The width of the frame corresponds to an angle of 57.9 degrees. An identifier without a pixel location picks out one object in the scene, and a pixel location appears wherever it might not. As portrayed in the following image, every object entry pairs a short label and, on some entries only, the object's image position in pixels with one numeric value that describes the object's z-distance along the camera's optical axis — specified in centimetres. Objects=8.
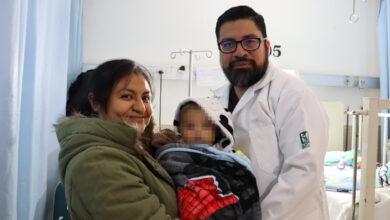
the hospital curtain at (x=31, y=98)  134
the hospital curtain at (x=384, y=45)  414
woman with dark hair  81
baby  96
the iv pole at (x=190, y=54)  359
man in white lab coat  123
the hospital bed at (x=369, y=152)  153
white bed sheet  211
